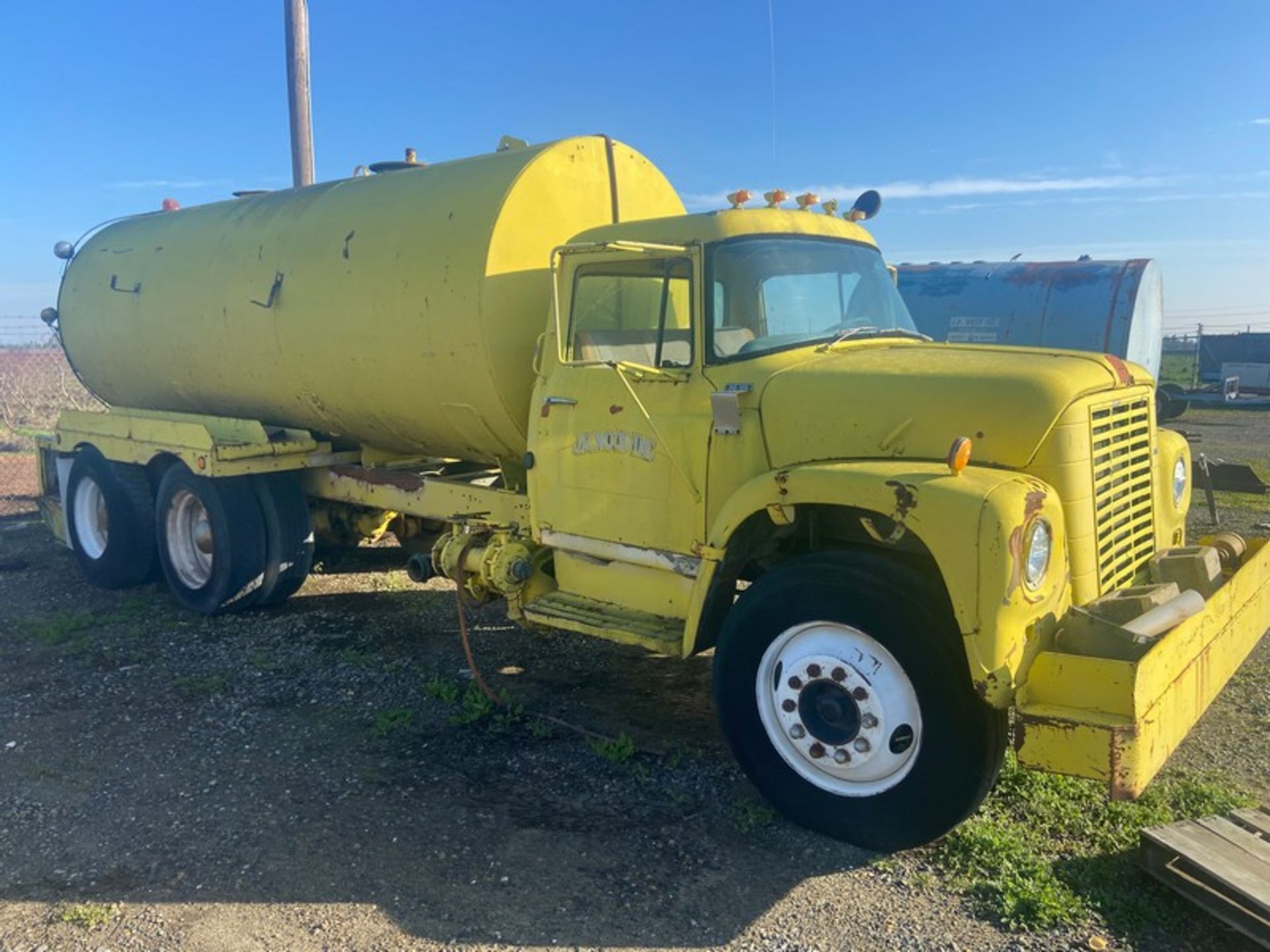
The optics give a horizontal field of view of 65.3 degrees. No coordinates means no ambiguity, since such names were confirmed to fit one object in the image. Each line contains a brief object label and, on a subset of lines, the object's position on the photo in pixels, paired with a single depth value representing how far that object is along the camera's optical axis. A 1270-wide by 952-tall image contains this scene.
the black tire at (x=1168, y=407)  13.13
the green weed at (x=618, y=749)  4.96
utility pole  11.69
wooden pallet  3.36
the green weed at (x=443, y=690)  5.75
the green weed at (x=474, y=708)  5.46
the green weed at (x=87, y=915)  3.68
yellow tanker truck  3.72
